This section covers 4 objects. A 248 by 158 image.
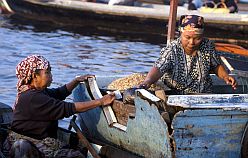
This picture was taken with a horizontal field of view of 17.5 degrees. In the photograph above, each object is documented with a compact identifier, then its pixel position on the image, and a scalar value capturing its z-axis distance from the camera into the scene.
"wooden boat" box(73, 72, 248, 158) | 5.78
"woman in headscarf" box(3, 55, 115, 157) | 6.33
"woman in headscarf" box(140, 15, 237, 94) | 6.81
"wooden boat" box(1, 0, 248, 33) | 18.08
